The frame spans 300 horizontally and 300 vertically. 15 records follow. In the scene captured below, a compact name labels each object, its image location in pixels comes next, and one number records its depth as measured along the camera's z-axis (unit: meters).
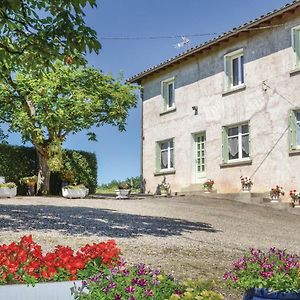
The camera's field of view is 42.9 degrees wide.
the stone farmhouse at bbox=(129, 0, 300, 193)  13.62
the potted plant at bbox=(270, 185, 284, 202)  13.40
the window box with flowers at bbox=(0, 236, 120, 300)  3.33
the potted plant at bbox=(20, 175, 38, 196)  17.13
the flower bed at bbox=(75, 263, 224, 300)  3.14
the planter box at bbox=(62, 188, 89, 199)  15.99
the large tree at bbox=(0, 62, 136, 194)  16.69
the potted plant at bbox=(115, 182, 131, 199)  16.83
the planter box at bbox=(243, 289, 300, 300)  3.14
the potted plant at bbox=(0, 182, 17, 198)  15.37
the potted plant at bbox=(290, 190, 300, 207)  12.81
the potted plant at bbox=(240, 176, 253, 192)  14.34
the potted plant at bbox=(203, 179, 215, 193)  15.63
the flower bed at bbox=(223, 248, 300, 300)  3.18
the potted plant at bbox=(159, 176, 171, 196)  17.43
